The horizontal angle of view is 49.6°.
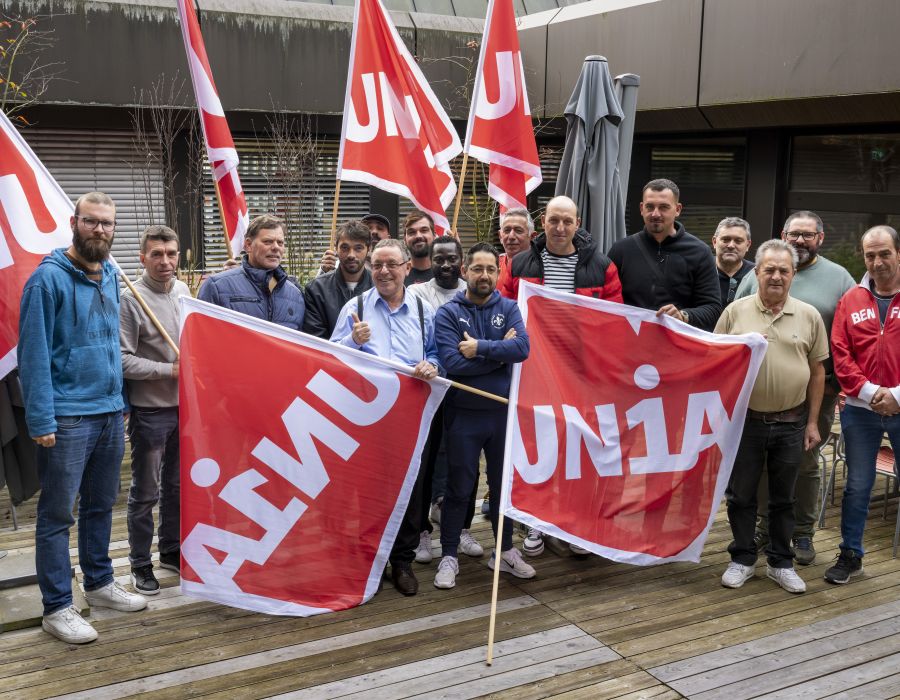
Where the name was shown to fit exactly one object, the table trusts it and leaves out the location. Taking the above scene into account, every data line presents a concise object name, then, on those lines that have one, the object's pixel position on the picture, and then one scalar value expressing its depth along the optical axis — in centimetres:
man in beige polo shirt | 551
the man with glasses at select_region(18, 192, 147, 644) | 455
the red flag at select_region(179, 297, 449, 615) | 481
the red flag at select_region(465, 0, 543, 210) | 739
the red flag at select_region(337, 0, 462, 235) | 698
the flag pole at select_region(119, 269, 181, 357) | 504
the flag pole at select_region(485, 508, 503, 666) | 470
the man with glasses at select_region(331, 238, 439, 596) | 537
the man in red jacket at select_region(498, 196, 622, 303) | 584
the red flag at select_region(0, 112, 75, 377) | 496
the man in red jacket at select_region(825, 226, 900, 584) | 550
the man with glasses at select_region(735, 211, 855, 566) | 595
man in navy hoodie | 539
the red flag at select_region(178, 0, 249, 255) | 661
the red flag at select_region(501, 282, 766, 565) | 549
